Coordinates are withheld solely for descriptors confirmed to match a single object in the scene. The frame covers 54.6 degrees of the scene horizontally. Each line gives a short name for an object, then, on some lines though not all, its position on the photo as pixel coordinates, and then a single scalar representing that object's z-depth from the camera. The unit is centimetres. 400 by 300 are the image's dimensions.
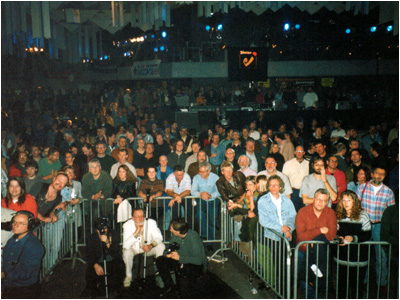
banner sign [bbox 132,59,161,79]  2166
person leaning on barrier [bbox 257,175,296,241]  576
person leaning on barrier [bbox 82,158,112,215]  739
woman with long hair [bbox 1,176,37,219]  600
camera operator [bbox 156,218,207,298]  583
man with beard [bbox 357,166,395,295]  599
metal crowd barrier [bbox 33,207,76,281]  598
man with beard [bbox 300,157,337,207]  670
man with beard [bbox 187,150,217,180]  839
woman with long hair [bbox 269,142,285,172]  915
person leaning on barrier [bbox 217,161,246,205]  696
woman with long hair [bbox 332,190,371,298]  522
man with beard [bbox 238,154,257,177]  774
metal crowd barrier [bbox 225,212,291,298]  551
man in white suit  614
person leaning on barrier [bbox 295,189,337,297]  532
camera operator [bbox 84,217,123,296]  577
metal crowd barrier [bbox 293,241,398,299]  522
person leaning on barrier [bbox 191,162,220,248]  745
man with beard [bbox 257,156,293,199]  702
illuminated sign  1856
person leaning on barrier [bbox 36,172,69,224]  646
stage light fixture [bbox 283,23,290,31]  2336
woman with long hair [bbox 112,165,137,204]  753
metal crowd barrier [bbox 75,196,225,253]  732
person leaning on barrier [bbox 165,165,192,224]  756
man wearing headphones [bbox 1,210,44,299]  478
